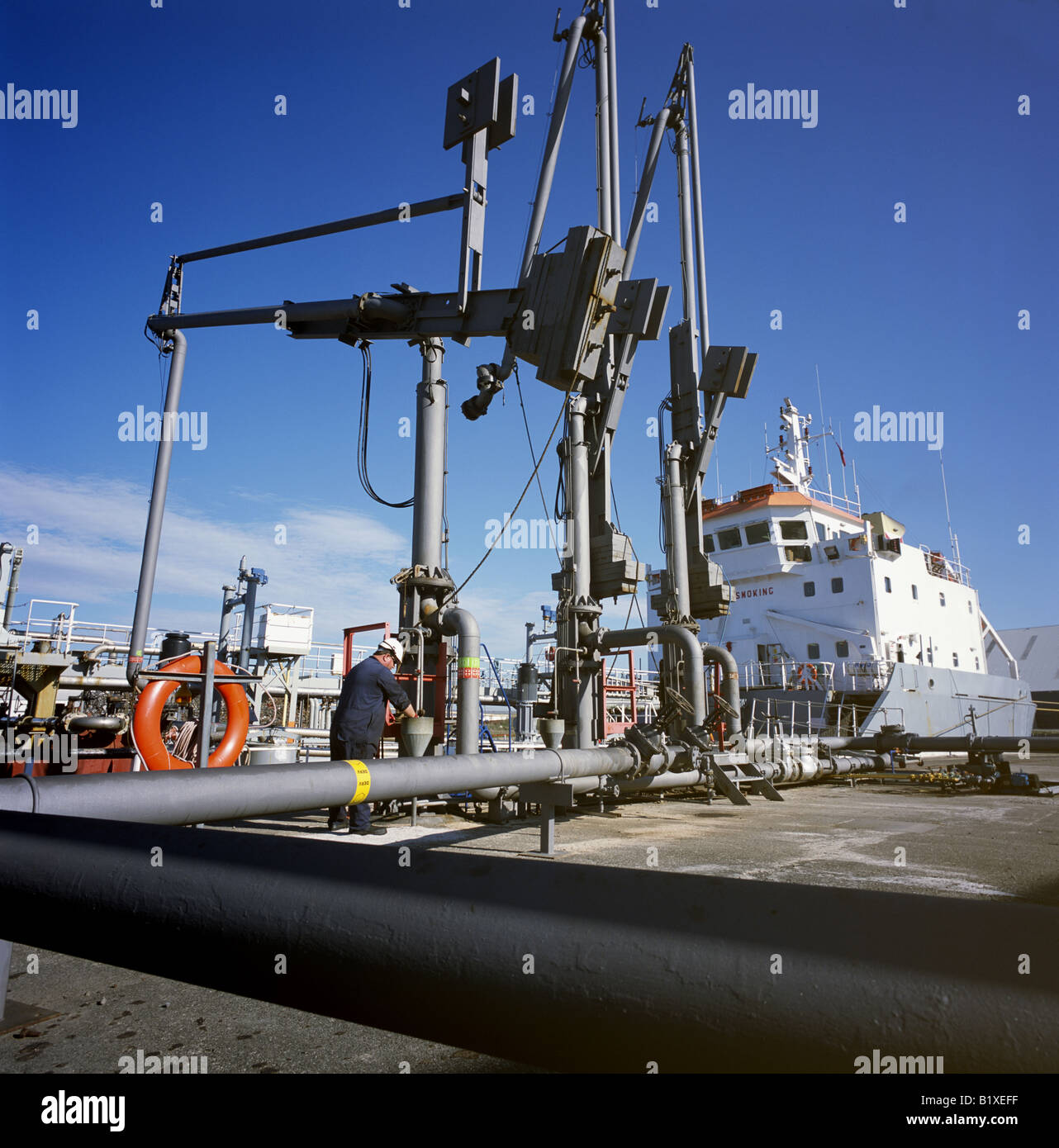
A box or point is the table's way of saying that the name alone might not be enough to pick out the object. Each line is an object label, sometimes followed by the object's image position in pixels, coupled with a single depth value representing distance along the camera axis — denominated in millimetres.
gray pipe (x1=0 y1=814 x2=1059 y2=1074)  705
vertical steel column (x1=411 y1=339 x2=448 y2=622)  8945
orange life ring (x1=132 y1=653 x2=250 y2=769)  6828
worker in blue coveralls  6469
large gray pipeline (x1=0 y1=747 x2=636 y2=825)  1846
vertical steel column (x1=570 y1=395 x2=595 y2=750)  10641
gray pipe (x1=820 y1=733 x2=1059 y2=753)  7973
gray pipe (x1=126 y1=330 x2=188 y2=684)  8711
